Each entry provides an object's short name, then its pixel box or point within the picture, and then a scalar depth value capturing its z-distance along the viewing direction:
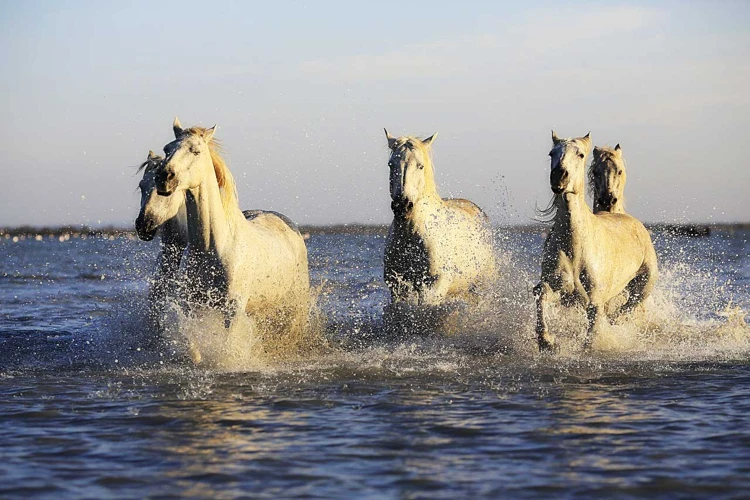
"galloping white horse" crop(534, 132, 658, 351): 17.03
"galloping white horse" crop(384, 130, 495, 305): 18.67
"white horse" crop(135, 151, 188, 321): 16.94
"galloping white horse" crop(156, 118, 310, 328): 15.60
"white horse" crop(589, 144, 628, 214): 21.81
